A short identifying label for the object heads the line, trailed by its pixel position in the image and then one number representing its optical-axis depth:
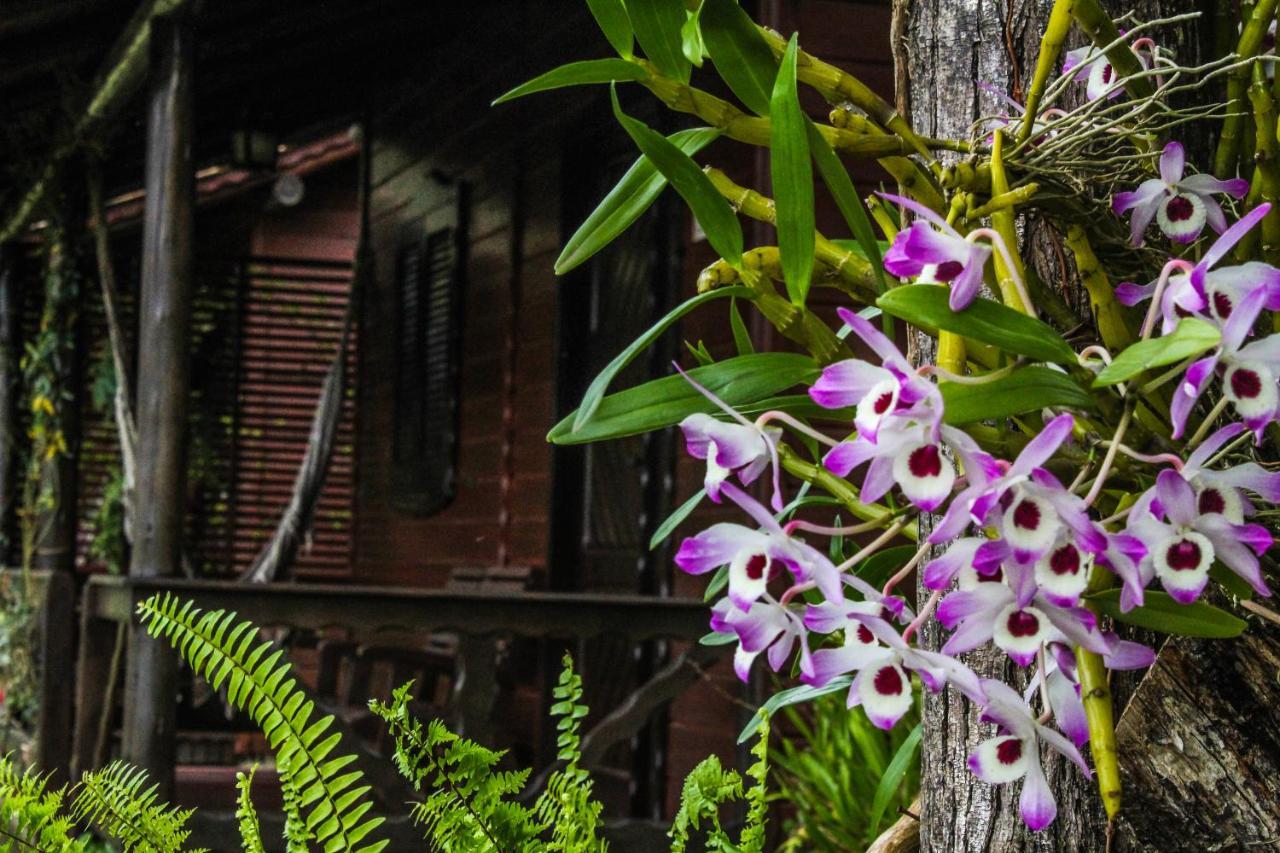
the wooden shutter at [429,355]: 6.86
